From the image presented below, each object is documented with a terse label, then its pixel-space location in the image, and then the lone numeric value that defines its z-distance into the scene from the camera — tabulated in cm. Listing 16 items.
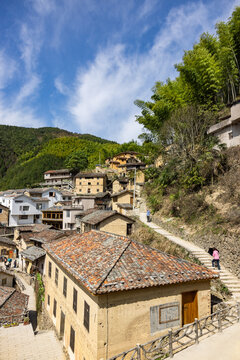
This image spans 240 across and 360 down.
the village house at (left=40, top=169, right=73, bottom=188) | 6960
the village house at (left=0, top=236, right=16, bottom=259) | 3497
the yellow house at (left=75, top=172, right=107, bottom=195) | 5475
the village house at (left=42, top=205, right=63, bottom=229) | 4285
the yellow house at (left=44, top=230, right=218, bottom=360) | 786
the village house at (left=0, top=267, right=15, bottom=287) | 2534
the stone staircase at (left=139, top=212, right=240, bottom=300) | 1171
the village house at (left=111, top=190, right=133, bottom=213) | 3706
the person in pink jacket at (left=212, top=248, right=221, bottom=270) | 1319
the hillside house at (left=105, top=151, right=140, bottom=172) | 6838
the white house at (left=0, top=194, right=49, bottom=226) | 4534
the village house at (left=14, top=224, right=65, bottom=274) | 2675
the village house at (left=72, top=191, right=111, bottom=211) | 4225
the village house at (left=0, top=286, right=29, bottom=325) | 1689
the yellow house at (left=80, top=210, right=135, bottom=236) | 2391
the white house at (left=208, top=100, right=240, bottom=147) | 2147
